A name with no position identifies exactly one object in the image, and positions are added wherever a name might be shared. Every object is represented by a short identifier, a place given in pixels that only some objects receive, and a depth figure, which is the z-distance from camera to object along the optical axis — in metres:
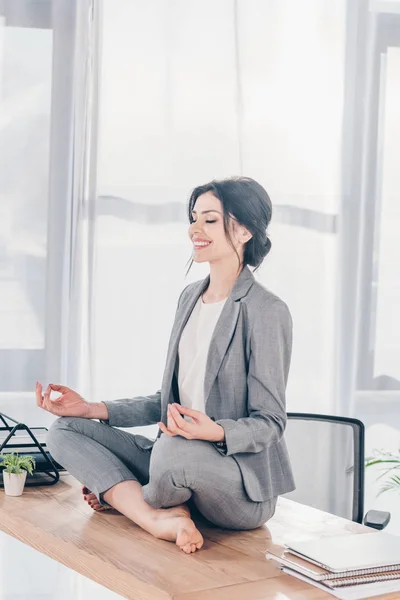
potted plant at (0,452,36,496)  4.34
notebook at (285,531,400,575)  3.71
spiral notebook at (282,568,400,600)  3.67
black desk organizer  4.47
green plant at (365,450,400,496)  5.56
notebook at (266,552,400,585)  3.69
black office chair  4.73
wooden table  3.68
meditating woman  3.94
